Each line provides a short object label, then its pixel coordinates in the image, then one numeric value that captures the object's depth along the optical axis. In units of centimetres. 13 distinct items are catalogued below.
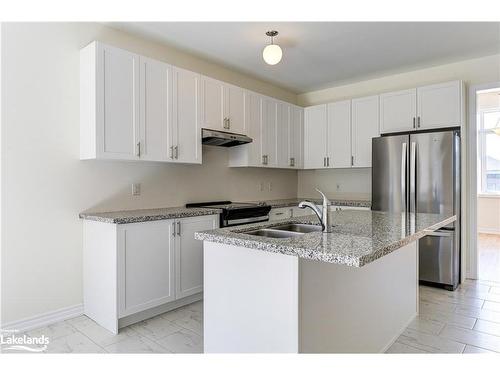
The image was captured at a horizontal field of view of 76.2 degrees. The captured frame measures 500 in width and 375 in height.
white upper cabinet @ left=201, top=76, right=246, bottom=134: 349
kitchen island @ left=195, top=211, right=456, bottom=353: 146
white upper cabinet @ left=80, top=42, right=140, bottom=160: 264
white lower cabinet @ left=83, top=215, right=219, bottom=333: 250
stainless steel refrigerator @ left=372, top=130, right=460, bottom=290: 346
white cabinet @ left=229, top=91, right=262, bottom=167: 405
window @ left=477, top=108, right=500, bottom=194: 689
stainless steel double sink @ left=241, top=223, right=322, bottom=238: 193
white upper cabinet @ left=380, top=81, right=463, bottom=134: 366
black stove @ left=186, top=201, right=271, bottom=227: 333
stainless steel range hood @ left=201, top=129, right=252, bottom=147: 346
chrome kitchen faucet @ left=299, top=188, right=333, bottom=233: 180
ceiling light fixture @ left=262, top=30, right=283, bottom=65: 286
